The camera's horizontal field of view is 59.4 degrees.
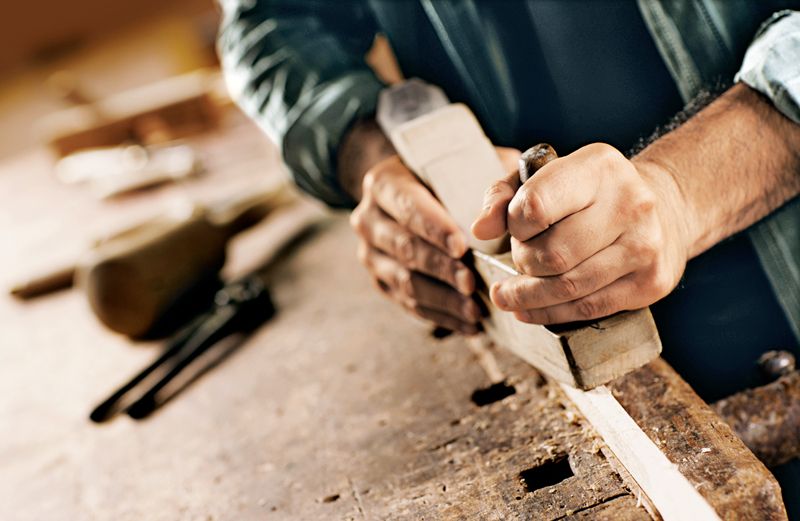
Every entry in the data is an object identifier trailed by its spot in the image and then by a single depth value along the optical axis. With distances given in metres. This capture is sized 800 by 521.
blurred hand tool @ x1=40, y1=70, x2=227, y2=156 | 3.23
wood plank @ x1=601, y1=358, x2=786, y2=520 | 0.66
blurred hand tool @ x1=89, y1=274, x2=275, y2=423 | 1.21
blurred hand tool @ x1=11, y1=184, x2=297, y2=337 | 1.38
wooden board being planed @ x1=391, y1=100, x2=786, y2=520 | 0.67
